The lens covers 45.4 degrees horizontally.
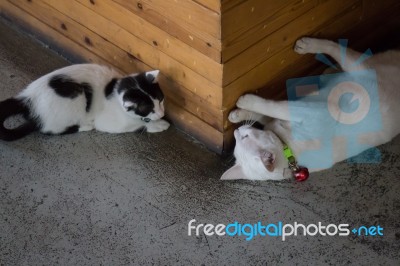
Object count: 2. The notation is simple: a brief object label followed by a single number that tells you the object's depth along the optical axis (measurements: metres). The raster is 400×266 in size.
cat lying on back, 1.82
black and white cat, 1.93
